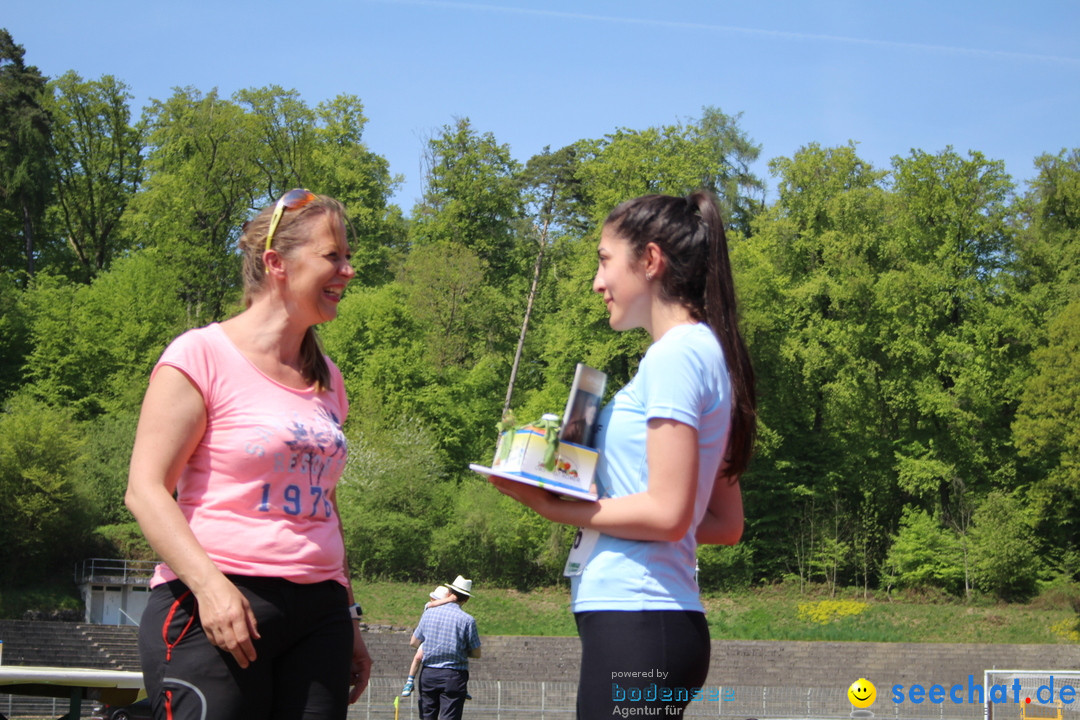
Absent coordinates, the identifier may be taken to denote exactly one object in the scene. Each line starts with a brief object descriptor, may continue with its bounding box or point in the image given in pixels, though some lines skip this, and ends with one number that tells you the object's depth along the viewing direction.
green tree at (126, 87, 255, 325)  50.44
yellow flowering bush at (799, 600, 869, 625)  40.00
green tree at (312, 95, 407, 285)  55.19
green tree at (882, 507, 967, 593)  42.50
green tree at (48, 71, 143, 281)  53.38
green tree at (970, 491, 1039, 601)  40.88
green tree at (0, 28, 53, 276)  51.25
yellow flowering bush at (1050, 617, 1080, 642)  36.12
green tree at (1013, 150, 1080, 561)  40.66
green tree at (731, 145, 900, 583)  43.66
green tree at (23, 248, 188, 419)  48.72
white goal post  16.19
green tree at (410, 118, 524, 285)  54.69
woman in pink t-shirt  3.05
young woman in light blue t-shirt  2.83
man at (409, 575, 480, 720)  10.90
